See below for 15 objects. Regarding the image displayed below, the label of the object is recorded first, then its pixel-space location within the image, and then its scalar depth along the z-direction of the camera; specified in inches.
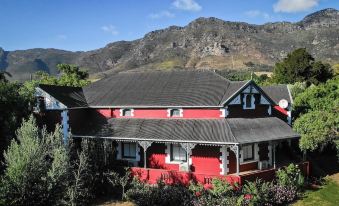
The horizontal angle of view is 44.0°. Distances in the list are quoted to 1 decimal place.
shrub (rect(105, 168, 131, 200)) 1025.5
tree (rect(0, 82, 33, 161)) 1125.1
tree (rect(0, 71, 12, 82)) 1381.6
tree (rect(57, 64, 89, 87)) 2167.8
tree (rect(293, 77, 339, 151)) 1115.9
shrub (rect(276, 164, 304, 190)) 1049.7
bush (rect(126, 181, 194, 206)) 965.6
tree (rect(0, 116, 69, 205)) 864.9
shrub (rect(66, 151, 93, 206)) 922.7
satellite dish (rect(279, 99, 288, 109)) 1465.3
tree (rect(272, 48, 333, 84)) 2881.4
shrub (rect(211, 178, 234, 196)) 952.3
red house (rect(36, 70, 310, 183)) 1093.1
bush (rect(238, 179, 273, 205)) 928.3
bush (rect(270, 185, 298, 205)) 970.1
